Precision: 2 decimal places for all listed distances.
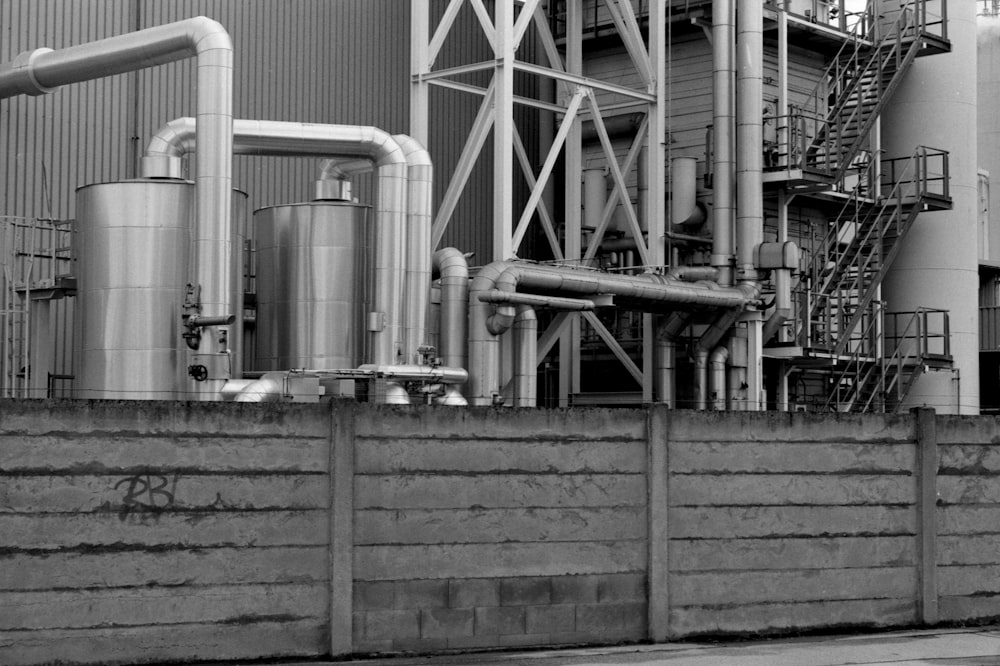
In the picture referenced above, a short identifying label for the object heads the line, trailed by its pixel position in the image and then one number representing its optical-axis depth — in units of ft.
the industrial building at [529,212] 78.54
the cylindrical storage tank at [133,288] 75.41
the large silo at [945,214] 113.29
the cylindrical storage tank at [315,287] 83.30
